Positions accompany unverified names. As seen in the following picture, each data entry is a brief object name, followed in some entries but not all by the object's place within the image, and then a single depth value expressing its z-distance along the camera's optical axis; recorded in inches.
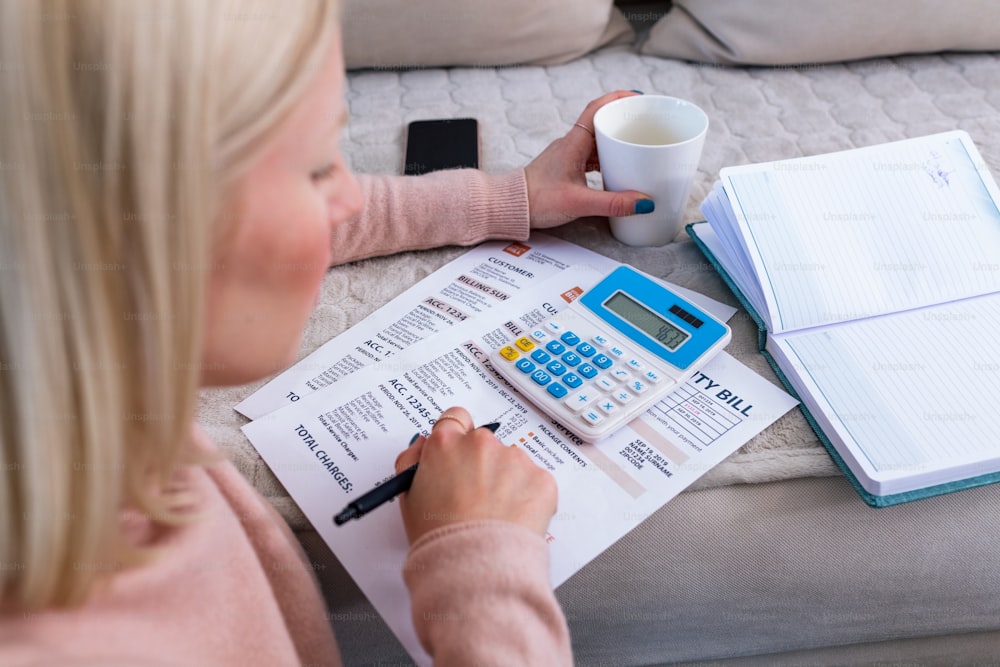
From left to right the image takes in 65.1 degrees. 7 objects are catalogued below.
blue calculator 22.5
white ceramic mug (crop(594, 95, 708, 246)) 26.7
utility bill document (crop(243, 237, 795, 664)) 20.2
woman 11.8
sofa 21.5
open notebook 21.1
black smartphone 33.5
